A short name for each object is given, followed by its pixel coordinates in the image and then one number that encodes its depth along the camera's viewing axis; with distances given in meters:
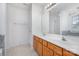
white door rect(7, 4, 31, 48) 2.18
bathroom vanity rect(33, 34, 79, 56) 0.70
